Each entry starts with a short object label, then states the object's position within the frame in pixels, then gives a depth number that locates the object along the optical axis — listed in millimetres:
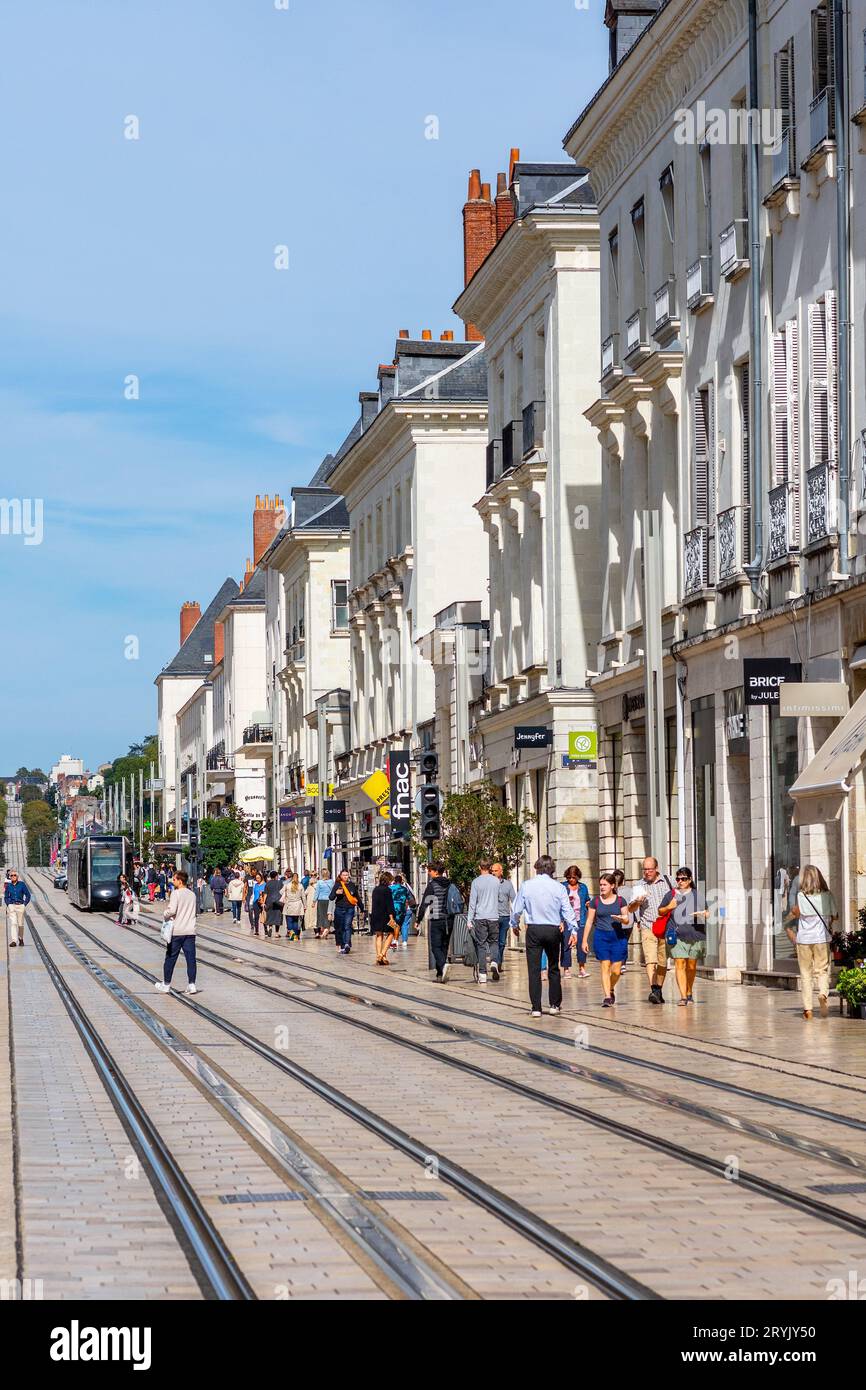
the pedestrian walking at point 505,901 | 30916
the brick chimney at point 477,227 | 56688
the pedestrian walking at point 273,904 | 53375
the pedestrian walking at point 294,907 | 50438
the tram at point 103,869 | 80812
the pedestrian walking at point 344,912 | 42625
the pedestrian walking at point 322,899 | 51031
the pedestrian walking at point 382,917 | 36469
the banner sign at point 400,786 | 52438
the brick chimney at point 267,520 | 113250
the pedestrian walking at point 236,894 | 64000
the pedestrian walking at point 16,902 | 44688
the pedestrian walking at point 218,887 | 79875
